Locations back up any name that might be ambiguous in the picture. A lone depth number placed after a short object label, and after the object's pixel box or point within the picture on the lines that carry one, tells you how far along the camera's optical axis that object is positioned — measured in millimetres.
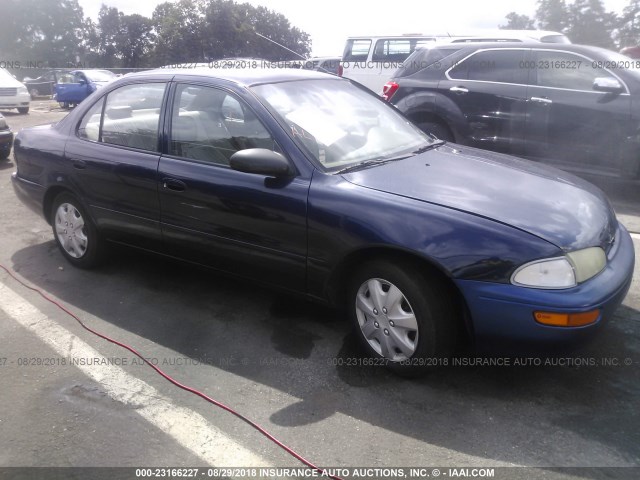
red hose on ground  2541
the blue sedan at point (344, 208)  2713
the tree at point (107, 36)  47469
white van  13195
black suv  6180
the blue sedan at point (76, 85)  21031
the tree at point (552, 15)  43250
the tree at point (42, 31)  64625
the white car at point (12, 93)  17125
